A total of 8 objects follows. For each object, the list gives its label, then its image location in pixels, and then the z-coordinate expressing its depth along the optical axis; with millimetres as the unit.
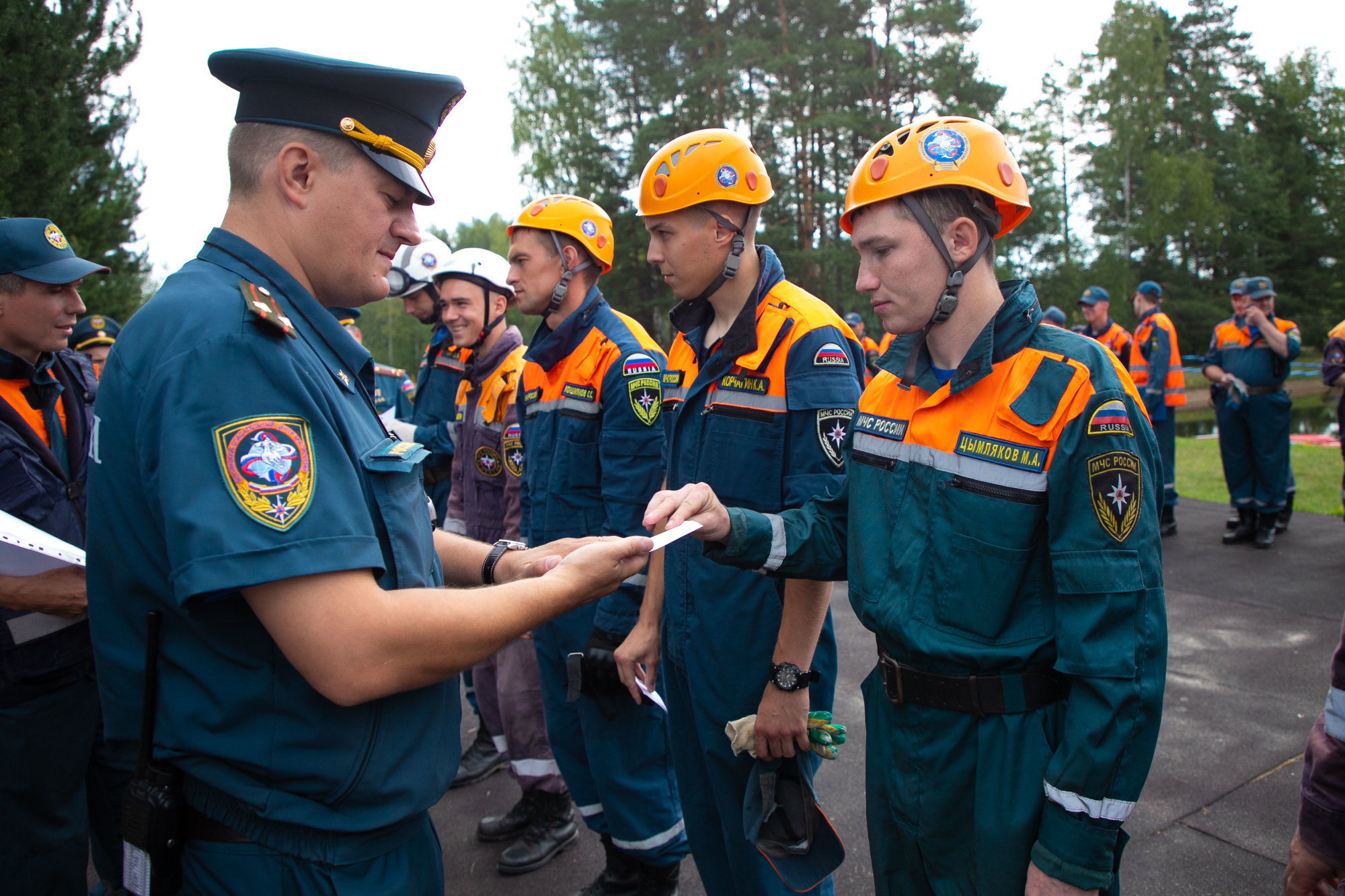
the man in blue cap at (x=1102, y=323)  10250
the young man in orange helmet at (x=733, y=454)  2527
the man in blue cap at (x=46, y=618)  2742
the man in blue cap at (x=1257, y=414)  8125
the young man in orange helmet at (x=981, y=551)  1679
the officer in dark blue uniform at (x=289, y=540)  1321
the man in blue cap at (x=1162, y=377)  9312
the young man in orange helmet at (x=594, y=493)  3395
